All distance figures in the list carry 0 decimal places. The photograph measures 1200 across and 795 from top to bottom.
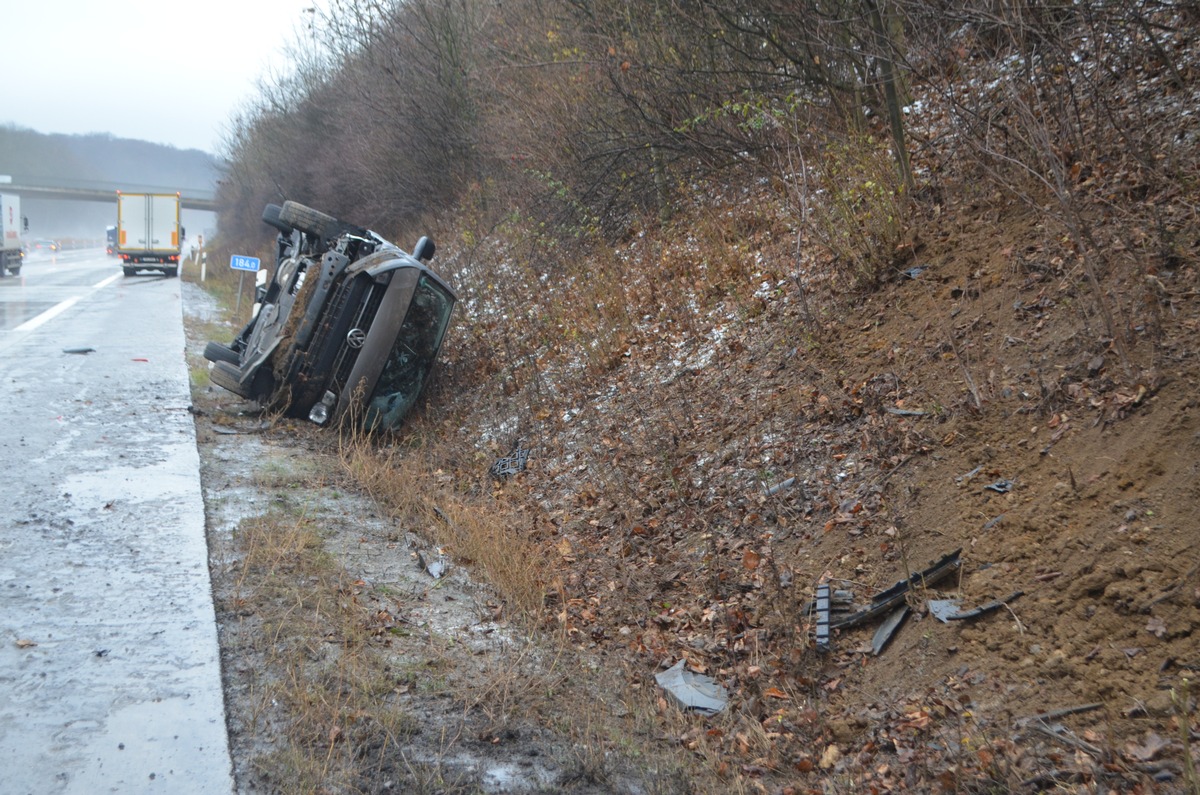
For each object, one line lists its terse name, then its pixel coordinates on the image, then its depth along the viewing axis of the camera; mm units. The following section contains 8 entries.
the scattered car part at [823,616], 4930
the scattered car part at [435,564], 6488
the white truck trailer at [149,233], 39562
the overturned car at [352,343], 10703
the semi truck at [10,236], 36156
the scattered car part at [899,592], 4938
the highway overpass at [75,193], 92062
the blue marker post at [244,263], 18703
